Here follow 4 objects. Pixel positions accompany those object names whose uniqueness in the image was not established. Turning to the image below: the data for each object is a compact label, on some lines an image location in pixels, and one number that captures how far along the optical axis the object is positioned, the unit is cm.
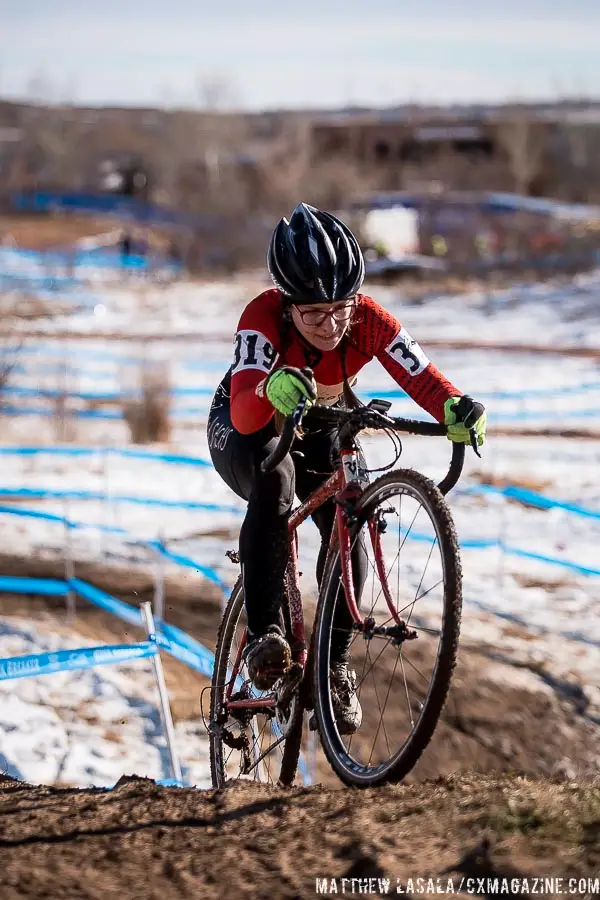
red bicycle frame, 752
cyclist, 784
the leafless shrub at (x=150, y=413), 3122
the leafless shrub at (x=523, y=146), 15637
